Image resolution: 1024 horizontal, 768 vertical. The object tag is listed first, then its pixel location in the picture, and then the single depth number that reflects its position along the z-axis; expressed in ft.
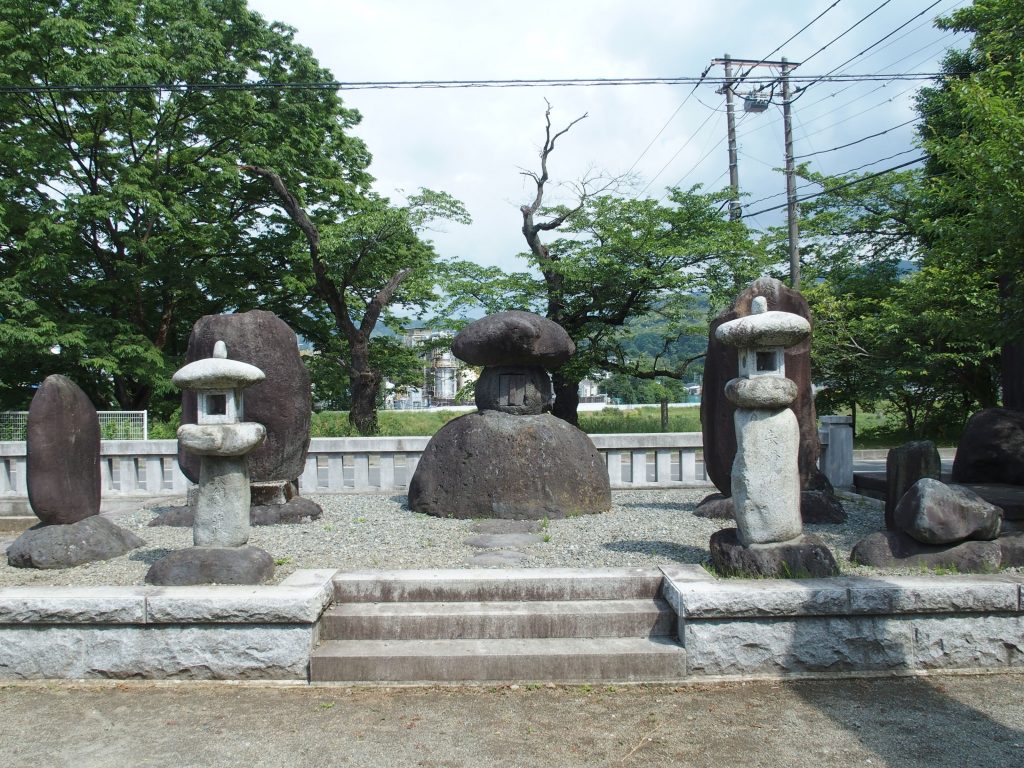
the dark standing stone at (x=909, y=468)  20.63
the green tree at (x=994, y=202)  21.62
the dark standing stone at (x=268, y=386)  26.05
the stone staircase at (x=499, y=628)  14.65
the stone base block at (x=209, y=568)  16.26
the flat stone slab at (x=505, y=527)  23.52
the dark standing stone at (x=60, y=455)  20.35
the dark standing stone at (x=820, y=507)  25.12
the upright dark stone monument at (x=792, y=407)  24.92
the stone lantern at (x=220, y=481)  16.38
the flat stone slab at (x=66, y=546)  19.75
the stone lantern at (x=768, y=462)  16.08
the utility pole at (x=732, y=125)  71.10
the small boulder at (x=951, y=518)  17.28
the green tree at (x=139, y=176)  54.34
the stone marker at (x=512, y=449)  25.66
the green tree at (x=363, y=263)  59.72
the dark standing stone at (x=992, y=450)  24.06
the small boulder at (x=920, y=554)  17.07
